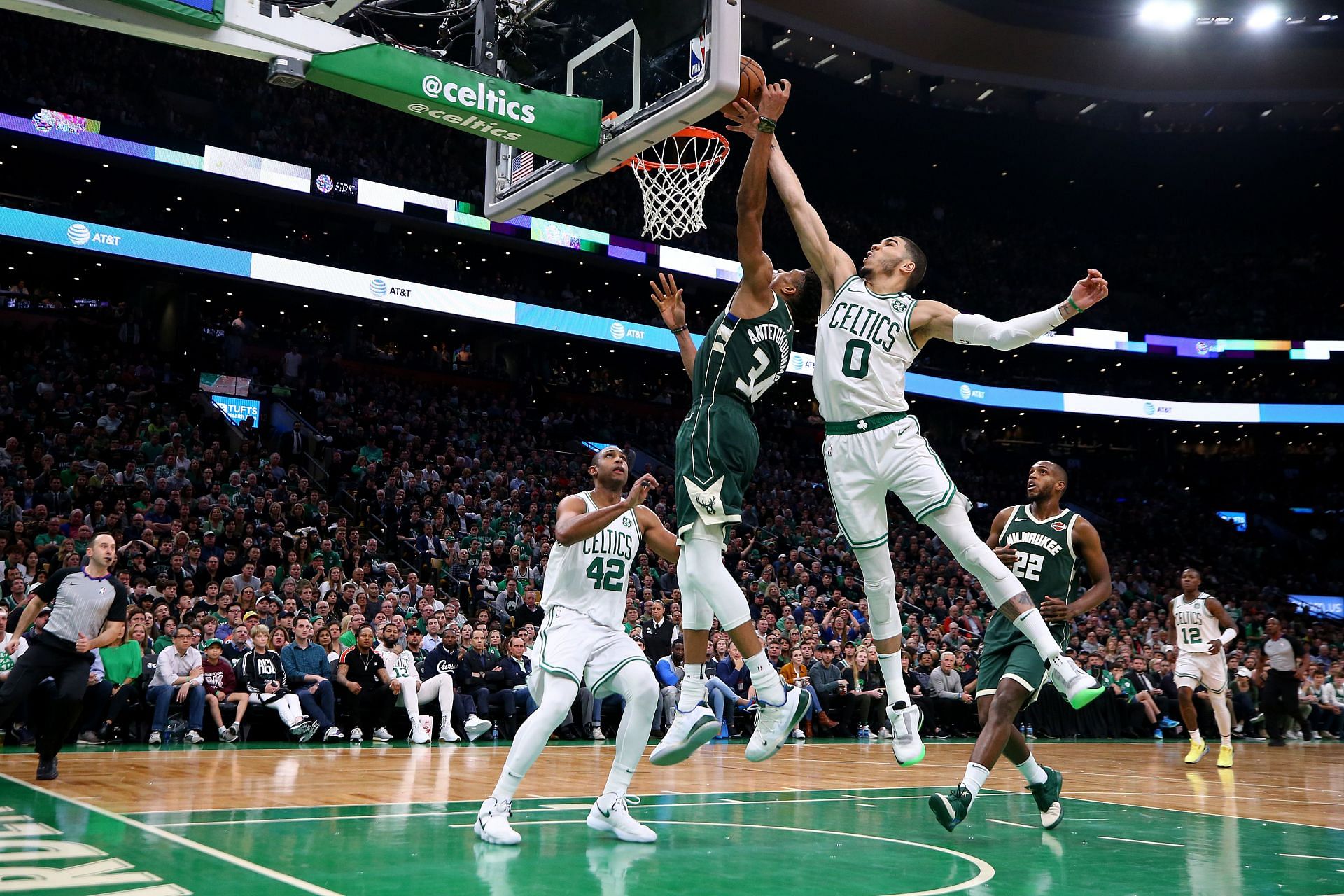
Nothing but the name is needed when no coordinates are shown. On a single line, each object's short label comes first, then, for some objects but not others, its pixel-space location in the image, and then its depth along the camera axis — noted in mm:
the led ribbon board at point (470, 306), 23016
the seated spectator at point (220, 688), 11953
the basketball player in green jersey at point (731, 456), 5703
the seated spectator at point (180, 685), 11570
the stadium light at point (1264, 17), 31625
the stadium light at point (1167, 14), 31109
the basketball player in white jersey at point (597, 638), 5426
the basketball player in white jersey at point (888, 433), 5617
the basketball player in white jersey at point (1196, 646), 12852
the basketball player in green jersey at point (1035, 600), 6309
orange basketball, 6117
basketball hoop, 9266
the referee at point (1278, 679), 15938
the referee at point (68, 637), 7789
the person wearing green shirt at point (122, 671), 11281
